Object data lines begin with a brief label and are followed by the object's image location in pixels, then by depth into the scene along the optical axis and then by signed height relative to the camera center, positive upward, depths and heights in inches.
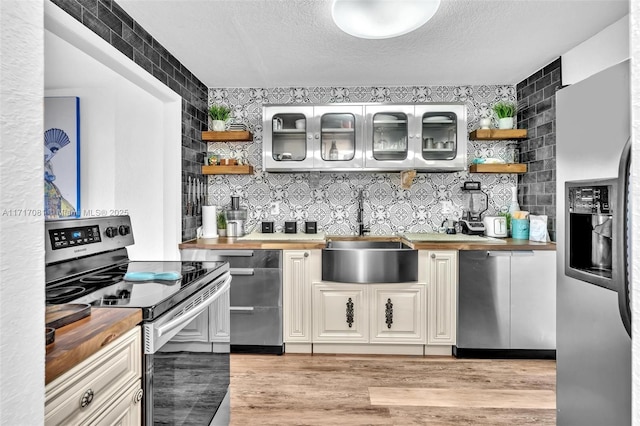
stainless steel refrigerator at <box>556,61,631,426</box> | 44.9 -5.4
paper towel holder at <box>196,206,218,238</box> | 130.0 -3.1
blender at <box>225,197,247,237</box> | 131.3 -2.5
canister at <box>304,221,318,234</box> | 137.3 -5.5
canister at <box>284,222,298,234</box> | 137.1 -5.5
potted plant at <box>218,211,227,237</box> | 134.5 -5.0
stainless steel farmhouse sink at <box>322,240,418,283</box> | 112.4 -16.1
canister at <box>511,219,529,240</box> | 124.6 -5.9
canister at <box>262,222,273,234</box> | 137.3 -5.7
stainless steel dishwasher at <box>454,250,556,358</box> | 110.1 -27.1
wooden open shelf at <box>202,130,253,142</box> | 132.6 +27.2
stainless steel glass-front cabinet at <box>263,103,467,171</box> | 126.0 +25.8
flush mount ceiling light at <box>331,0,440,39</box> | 67.7 +36.7
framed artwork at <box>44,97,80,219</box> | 104.3 +15.1
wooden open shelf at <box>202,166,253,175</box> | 132.0 +14.9
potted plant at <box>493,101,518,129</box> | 132.3 +34.6
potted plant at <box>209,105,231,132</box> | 134.6 +34.9
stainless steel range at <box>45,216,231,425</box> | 46.7 -11.2
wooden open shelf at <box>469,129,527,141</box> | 129.1 +27.0
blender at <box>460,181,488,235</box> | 133.6 +3.1
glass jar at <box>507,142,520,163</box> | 137.7 +21.8
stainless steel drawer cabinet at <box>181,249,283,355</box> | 113.6 -25.6
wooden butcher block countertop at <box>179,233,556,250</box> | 110.5 -9.7
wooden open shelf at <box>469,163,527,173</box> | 129.6 +15.0
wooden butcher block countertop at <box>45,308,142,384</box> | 31.8 -11.9
